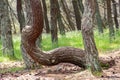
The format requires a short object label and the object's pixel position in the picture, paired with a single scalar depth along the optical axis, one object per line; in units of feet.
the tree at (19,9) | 57.05
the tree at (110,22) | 53.36
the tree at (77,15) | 76.62
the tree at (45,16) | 77.86
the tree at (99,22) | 69.36
